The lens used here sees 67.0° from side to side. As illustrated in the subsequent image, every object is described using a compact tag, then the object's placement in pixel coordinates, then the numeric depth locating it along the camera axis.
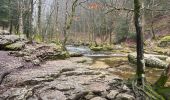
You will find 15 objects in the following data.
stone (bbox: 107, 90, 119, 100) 4.62
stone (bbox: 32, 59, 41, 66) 7.29
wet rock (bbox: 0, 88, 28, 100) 4.37
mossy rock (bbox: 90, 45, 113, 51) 19.18
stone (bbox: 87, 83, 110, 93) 4.82
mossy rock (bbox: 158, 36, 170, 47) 18.88
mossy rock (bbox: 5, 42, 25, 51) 9.52
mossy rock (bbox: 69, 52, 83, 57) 11.80
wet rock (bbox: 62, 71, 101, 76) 6.05
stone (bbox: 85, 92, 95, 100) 4.56
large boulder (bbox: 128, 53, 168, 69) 9.85
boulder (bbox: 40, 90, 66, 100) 4.35
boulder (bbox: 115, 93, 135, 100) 4.62
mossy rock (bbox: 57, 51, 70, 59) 9.82
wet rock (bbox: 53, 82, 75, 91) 4.76
